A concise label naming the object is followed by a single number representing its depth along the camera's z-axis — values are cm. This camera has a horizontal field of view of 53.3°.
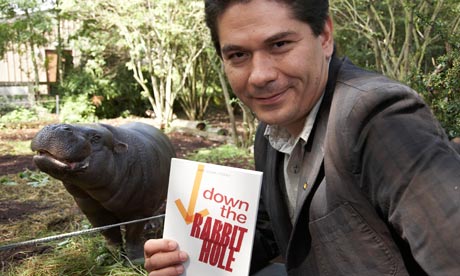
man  100
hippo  241
